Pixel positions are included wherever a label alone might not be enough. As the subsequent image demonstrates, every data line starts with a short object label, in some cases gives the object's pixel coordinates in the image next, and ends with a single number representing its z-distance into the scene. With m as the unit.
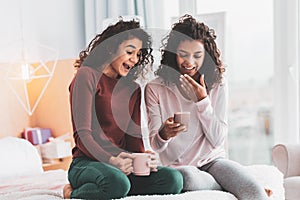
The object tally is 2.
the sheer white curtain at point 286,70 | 3.17
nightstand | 3.24
